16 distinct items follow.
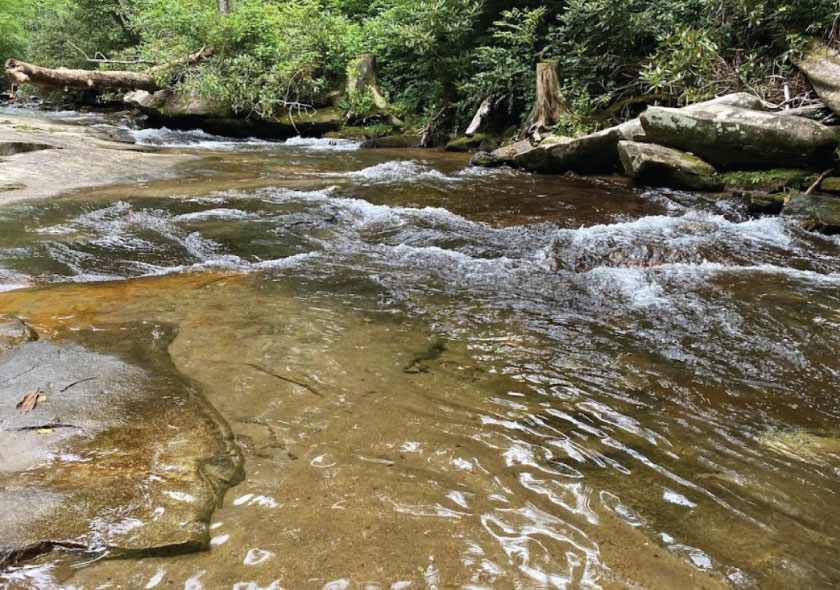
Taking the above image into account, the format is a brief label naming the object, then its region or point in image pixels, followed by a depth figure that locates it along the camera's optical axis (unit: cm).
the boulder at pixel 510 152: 986
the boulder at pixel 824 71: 737
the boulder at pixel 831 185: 664
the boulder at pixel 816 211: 566
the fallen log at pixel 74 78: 1239
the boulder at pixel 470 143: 1242
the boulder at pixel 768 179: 701
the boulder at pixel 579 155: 877
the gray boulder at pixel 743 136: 688
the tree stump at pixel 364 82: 1496
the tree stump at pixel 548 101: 1137
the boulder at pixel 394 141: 1309
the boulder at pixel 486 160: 995
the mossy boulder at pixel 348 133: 1433
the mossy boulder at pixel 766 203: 641
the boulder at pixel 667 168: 761
